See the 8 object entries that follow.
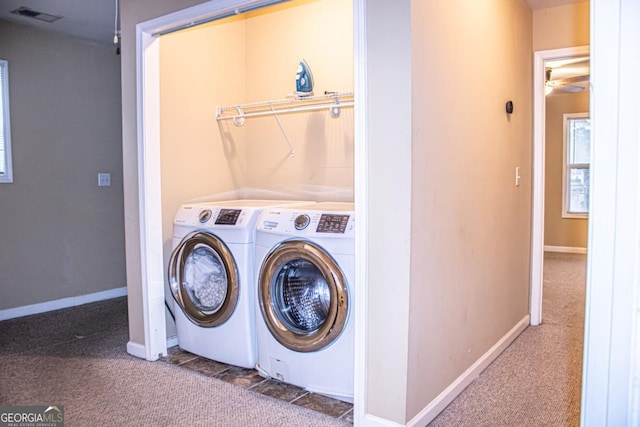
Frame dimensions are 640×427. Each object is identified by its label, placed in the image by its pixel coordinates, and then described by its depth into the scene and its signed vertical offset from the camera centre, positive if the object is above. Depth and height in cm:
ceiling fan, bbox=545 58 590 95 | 418 +99
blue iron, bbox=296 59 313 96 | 306 +62
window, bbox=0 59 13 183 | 371 +37
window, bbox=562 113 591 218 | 704 +13
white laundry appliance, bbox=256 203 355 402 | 226 -58
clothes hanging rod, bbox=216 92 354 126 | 298 +48
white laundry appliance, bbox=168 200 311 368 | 264 -57
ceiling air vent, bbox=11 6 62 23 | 347 +121
